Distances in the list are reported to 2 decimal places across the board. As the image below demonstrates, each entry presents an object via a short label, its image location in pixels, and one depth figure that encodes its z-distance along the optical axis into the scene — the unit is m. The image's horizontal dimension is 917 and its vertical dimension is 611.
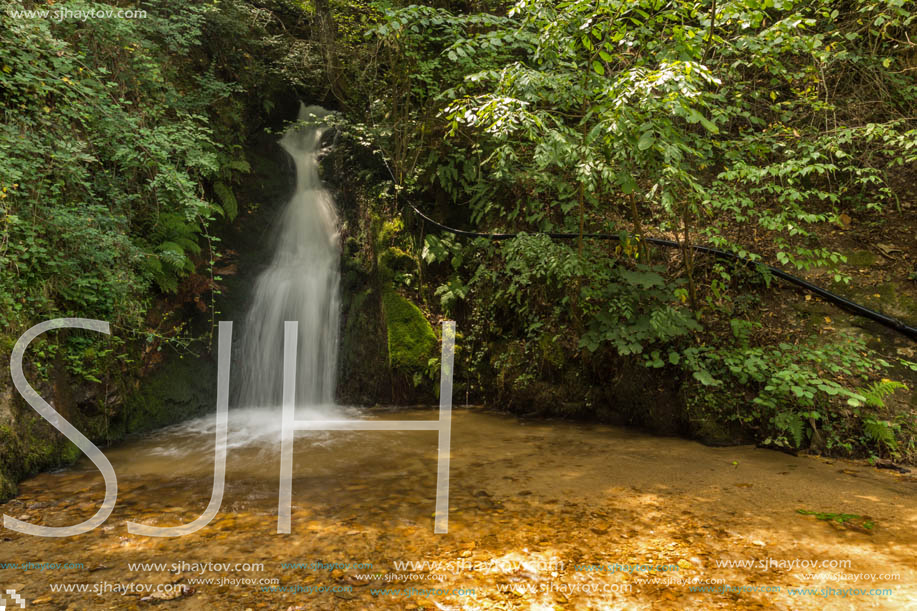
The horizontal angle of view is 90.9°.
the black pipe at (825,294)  4.21
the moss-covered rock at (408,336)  6.47
